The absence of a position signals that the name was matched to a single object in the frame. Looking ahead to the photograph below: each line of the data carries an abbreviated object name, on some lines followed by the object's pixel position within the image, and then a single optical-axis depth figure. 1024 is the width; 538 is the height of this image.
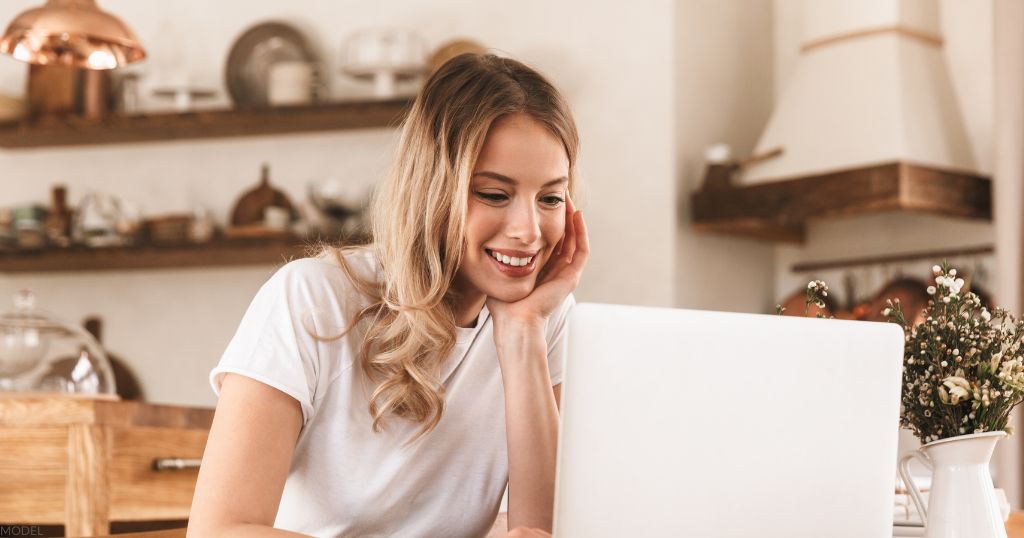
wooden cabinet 2.17
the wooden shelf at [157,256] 3.77
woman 1.54
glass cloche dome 2.43
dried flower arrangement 1.29
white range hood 3.48
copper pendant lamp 2.56
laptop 1.07
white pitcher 1.27
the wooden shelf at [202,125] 3.75
